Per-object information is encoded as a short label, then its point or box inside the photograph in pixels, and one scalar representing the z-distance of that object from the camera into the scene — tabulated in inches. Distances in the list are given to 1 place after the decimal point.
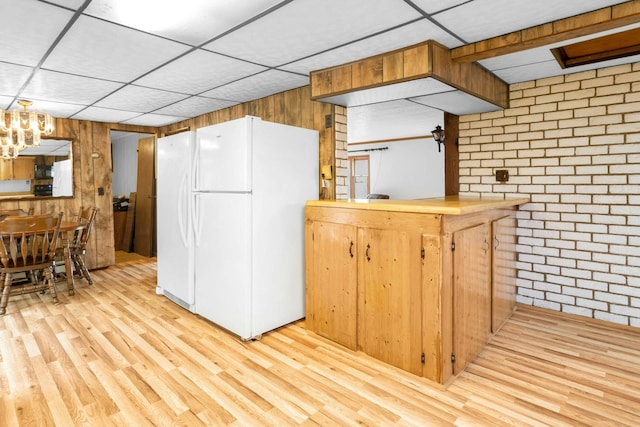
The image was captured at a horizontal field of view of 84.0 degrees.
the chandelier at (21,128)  152.1
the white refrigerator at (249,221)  109.1
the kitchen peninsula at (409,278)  83.2
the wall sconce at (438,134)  187.2
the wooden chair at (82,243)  173.8
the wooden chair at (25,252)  133.3
